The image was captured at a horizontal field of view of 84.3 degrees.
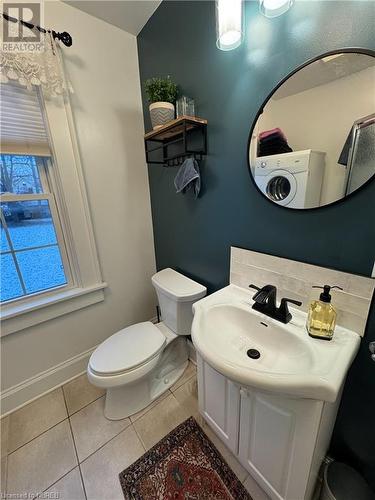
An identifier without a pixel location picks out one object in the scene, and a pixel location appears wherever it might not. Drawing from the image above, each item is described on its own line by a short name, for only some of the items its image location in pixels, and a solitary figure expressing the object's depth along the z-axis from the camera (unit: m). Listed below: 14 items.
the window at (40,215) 1.15
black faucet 0.84
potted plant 1.18
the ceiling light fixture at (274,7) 0.69
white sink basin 0.59
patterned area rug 0.96
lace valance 1.02
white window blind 1.08
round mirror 0.66
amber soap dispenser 0.74
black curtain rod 1.04
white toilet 1.16
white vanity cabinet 0.68
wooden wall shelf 1.11
